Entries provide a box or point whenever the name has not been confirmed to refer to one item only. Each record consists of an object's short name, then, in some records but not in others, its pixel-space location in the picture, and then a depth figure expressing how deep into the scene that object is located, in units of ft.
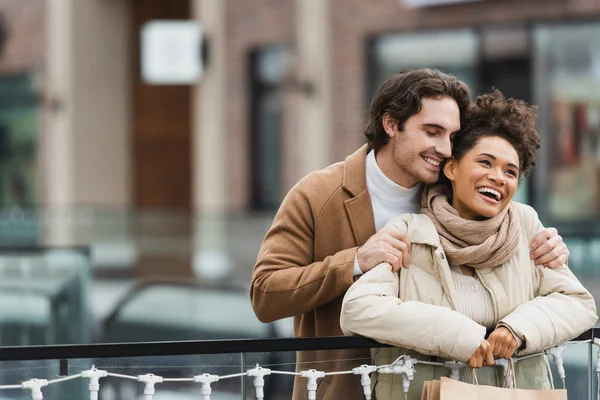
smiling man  18.01
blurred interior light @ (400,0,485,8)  80.65
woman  16.37
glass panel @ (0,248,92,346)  41.66
